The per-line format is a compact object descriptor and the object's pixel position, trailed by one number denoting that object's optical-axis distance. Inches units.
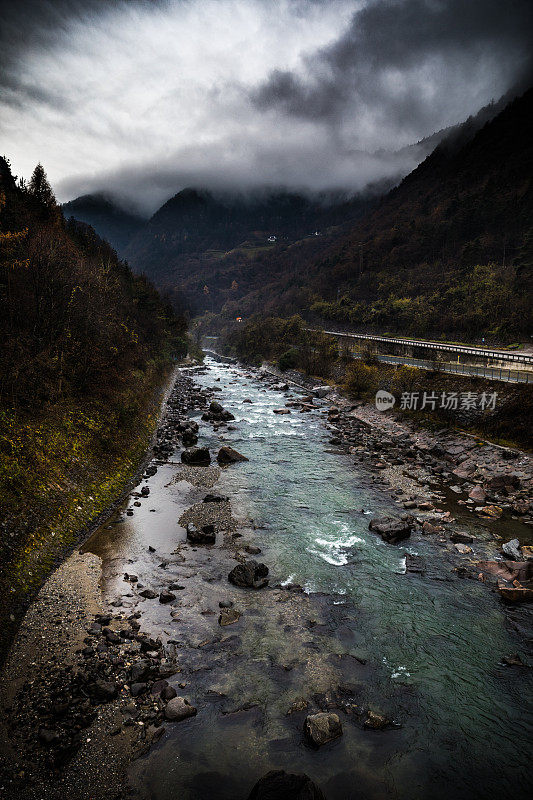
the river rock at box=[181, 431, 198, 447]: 1230.3
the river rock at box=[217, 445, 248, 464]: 1077.8
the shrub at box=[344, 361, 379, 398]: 1823.3
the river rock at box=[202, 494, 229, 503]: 815.1
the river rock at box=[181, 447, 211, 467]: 1055.7
